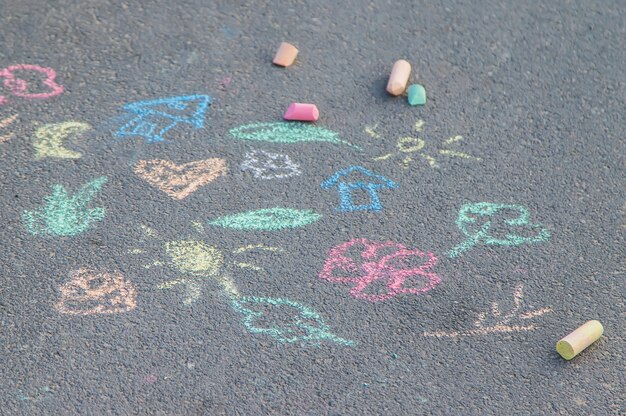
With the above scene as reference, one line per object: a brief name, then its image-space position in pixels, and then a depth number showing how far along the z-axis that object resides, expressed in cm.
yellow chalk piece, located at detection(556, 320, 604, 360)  334
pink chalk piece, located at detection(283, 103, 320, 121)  432
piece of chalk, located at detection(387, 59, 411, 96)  448
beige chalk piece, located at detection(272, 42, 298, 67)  464
